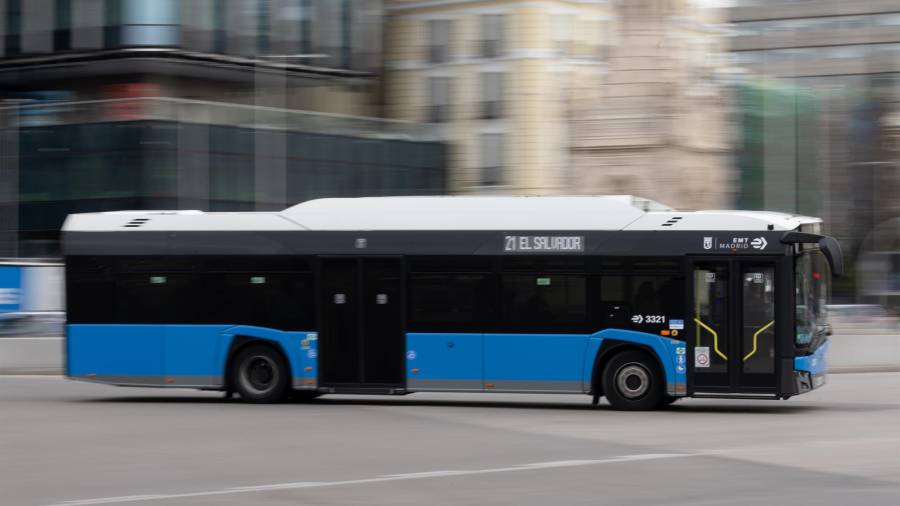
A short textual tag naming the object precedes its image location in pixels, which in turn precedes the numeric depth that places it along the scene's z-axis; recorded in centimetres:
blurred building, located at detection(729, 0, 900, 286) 7638
